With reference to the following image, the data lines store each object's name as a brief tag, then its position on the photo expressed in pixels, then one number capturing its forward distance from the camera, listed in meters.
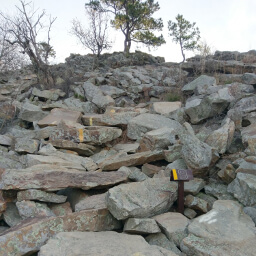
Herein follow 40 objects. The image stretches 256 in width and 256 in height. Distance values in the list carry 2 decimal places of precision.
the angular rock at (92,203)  3.51
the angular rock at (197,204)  3.62
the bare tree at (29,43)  12.16
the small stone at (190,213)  3.61
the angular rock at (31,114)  8.05
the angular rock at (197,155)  4.07
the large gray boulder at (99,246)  2.57
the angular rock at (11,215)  3.53
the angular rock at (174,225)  3.03
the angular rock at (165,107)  7.74
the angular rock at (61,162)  4.85
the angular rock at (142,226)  3.06
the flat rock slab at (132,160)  4.73
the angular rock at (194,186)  3.87
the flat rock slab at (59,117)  7.21
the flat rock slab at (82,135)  5.98
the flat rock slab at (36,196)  3.54
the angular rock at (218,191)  3.81
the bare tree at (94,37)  16.73
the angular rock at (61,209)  3.63
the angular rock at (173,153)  4.77
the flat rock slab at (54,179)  3.65
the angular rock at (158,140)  5.38
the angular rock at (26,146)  5.75
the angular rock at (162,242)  2.92
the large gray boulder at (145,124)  6.44
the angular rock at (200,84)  8.03
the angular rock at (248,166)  3.66
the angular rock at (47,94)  10.35
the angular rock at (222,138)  4.55
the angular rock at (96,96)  9.18
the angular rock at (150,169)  4.64
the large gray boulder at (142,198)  3.20
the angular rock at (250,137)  4.17
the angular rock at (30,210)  3.38
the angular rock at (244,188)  3.38
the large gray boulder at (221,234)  2.64
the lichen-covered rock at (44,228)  2.80
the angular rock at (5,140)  6.29
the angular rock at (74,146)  5.84
